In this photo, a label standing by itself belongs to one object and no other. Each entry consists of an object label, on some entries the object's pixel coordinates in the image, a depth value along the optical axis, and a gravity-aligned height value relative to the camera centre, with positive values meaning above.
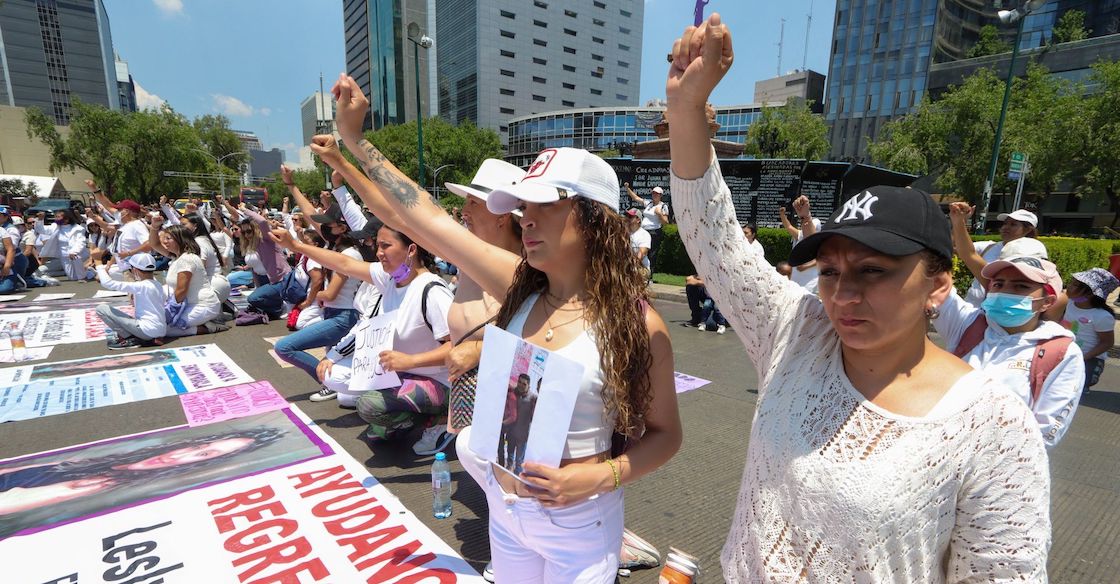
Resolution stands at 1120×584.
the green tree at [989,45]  55.03 +16.03
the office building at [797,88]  77.56 +15.57
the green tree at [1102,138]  19.20 +2.15
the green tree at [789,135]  33.22 +3.50
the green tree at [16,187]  41.29 -0.99
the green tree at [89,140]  37.09 +2.63
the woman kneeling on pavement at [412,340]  3.68 -1.16
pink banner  4.63 -2.15
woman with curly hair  1.48 -0.54
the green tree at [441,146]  44.50 +3.21
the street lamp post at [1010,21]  10.87 +3.87
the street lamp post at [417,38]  14.62 +4.13
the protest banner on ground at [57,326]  7.29 -2.33
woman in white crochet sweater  0.97 -0.48
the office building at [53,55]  96.81 +23.61
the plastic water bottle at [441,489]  3.15 -1.90
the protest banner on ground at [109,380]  4.88 -2.19
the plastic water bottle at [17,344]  6.30 -2.07
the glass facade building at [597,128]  61.22 +7.12
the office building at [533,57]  80.94 +21.65
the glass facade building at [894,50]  55.41 +15.95
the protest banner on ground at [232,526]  2.61 -1.99
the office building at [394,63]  91.12 +21.44
